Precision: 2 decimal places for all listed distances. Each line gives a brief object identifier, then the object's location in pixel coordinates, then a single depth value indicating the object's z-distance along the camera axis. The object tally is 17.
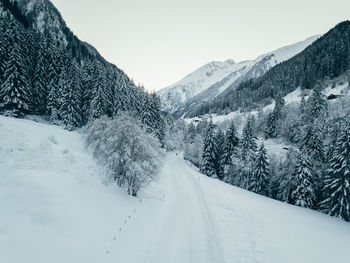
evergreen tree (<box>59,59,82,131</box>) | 43.00
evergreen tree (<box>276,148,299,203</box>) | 36.44
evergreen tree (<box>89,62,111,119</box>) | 45.34
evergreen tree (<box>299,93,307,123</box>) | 73.28
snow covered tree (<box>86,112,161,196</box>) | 20.25
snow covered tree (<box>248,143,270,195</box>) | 40.53
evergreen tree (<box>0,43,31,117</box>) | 34.40
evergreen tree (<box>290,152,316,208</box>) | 31.59
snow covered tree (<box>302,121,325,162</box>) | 44.75
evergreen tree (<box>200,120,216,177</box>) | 51.28
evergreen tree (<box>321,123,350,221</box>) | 25.84
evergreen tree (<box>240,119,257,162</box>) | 46.73
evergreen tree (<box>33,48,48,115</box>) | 44.12
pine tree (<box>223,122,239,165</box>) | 50.06
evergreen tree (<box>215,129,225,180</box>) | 51.47
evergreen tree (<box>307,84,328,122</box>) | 70.50
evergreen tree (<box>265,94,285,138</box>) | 74.50
